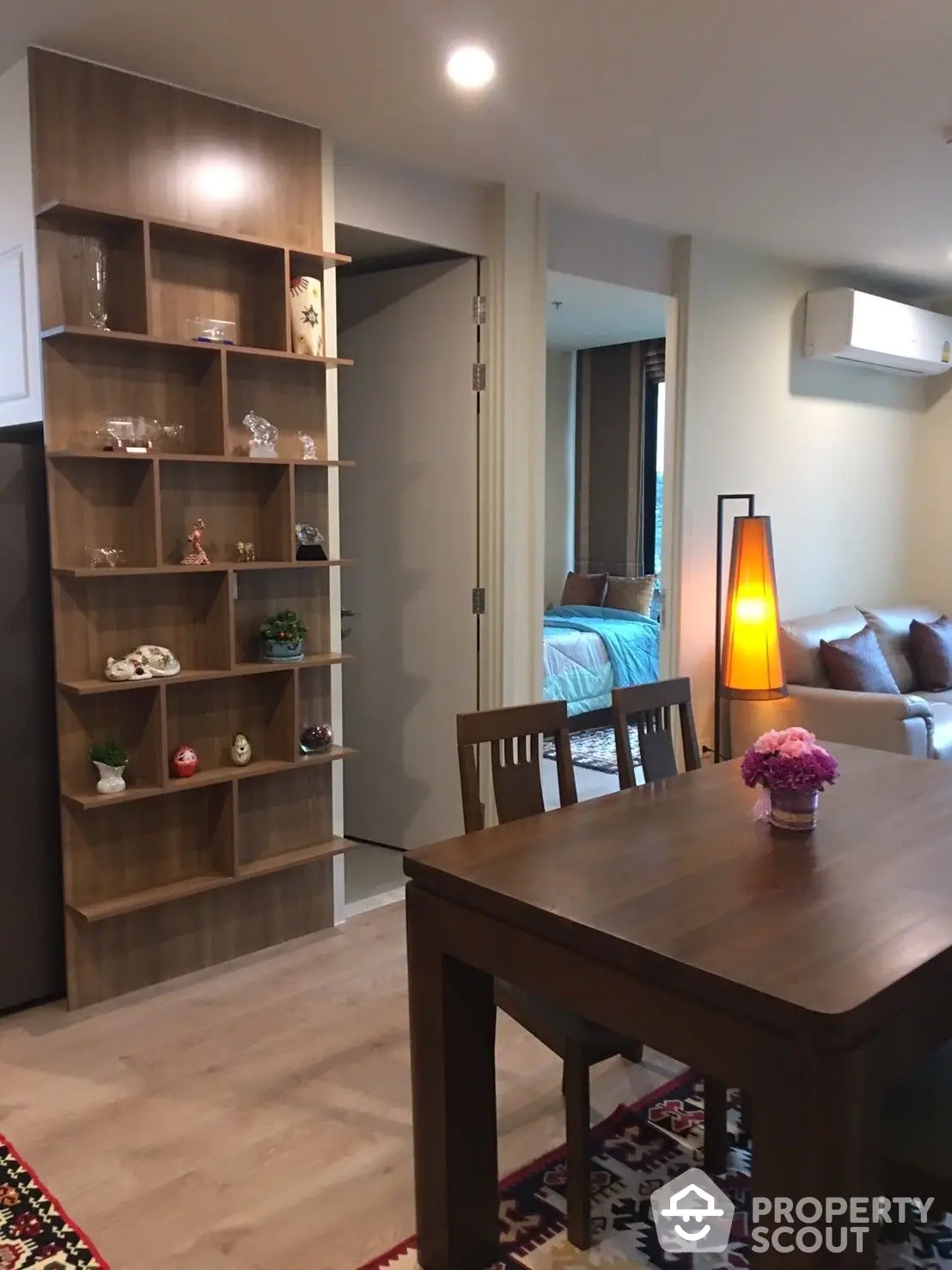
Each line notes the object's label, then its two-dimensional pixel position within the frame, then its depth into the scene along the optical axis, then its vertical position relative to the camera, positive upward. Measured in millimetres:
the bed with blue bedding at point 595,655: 6129 -718
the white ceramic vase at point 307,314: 3109 +679
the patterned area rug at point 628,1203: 1929 -1333
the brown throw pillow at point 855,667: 4680 -592
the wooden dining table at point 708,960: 1314 -598
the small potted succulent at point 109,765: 2836 -616
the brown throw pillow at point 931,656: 5281 -608
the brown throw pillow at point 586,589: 7312 -363
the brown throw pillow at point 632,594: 7125 -390
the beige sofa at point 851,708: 4270 -740
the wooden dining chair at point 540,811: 1946 -631
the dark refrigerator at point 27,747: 2766 -565
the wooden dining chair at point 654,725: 2605 -486
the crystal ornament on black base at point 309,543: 3236 -11
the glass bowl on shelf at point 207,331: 2951 +598
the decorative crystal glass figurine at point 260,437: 3051 +305
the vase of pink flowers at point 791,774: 2004 -462
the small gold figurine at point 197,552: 2939 -33
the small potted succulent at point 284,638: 3145 -299
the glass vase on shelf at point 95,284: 2758 +684
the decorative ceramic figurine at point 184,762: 2992 -642
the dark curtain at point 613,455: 7367 +613
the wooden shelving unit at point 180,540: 2758 +0
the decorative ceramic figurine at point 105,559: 2824 -49
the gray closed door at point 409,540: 3910 -6
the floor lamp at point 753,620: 4438 -354
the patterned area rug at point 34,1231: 1934 -1339
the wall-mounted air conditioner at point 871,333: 5004 +1027
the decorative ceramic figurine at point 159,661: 2881 -336
